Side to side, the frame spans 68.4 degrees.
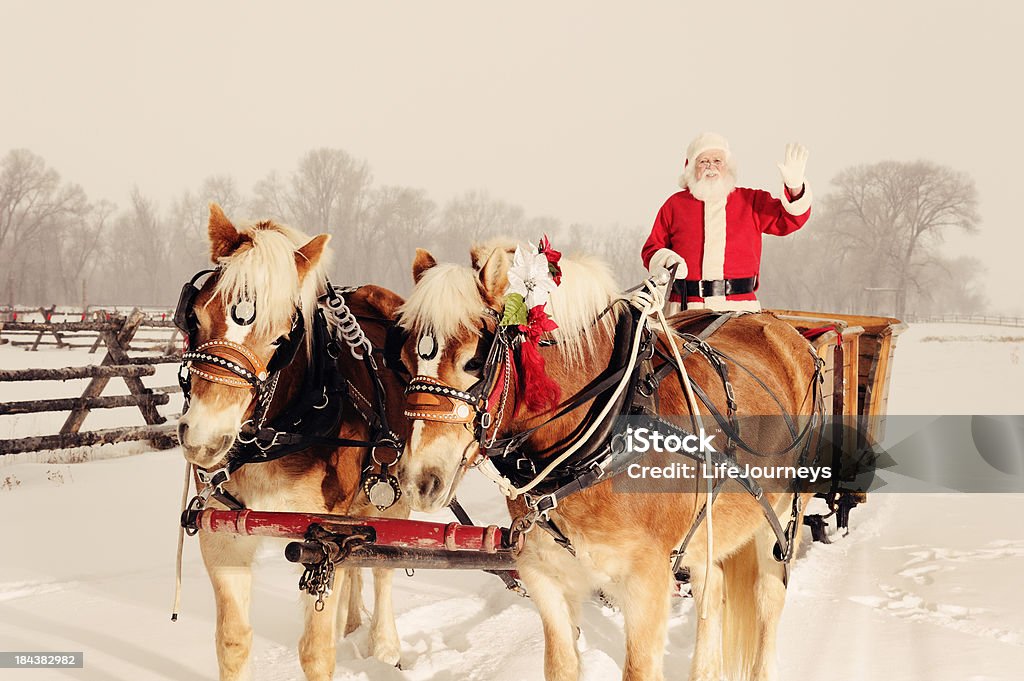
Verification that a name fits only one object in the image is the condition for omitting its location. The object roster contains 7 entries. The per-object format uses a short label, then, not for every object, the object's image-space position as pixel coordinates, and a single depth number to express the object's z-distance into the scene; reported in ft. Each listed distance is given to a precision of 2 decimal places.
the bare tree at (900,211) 176.14
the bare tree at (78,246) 206.90
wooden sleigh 15.46
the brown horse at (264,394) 9.26
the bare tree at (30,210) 195.00
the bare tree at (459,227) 172.04
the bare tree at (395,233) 187.52
